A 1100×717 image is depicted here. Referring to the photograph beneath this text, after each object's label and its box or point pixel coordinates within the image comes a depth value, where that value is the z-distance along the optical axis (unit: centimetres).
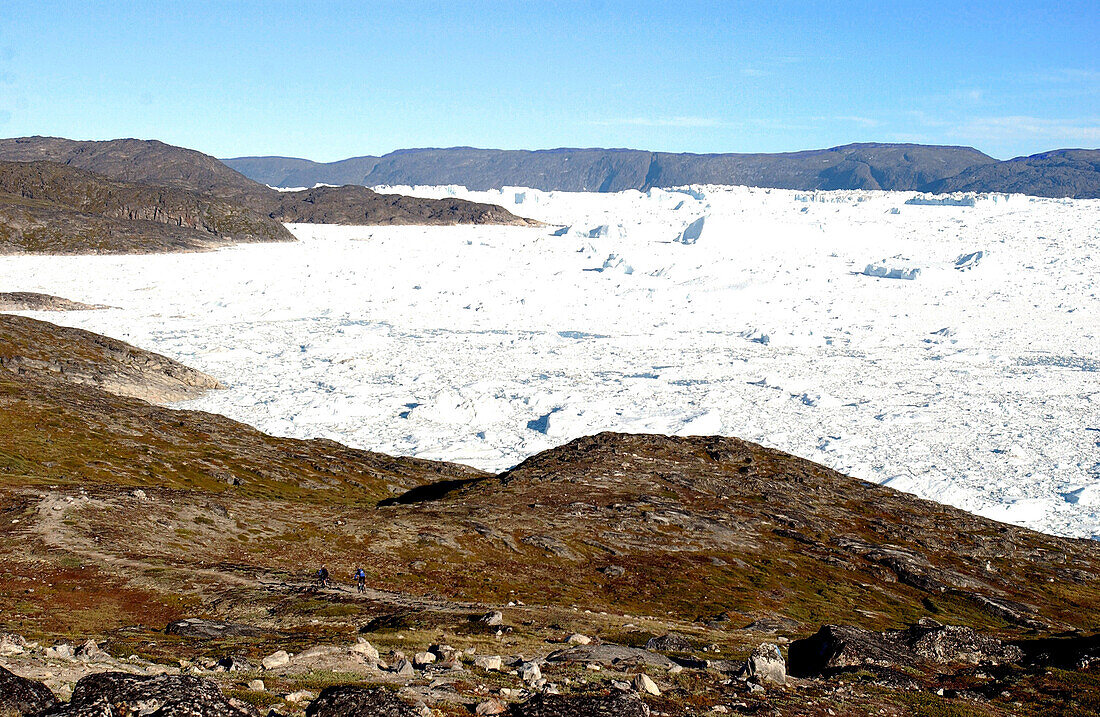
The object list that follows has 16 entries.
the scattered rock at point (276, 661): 1677
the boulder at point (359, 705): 1329
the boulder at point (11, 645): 1538
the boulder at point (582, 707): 1468
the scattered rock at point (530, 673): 1720
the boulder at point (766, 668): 1984
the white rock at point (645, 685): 1719
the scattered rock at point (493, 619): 2259
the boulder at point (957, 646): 2456
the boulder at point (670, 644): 2248
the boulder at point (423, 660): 1827
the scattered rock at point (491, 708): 1468
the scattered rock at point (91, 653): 1573
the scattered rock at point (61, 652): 1535
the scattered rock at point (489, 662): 1820
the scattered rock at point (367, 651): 1798
